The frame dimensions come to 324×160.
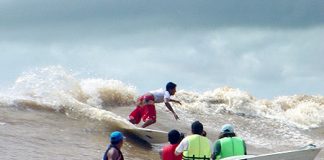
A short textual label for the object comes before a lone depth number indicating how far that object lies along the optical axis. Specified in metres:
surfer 25.88
